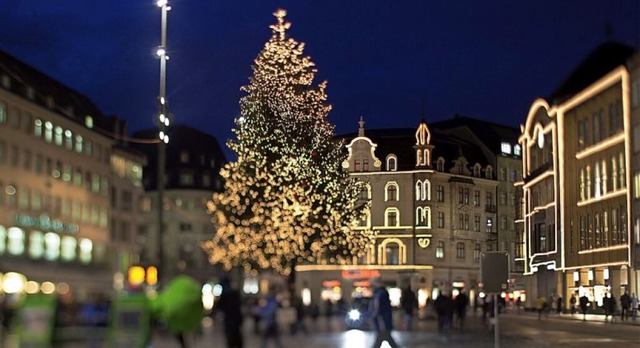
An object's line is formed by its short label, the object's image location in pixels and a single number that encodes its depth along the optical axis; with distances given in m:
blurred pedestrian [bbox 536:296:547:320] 67.68
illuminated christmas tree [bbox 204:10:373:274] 59.94
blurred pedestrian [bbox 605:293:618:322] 64.44
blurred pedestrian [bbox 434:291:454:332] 46.25
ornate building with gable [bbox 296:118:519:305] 105.75
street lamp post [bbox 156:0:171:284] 32.78
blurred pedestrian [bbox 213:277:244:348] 23.23
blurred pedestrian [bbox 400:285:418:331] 47.31
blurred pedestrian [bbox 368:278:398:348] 24.69
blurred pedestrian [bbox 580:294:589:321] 70.94
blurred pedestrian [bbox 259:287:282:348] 27.91
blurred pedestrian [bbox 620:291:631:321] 62.00
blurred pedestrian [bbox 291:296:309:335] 38.22
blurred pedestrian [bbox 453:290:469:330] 49.60
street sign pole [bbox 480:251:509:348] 24.02
